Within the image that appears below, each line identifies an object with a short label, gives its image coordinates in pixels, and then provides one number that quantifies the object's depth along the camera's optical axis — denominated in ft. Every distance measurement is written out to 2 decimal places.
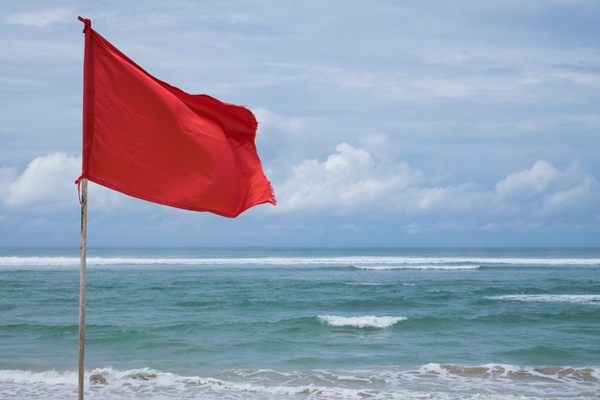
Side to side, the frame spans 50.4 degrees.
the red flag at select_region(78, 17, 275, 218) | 16.56
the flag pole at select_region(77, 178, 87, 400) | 15.57
